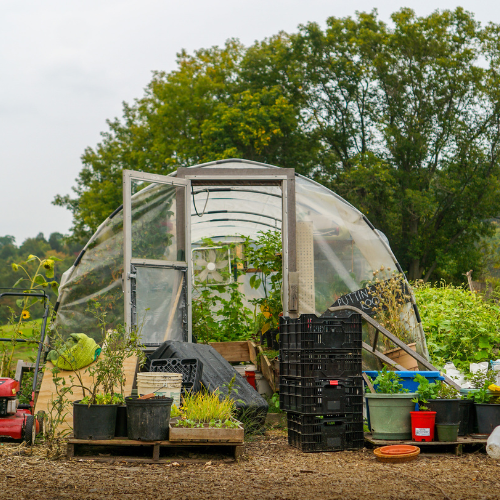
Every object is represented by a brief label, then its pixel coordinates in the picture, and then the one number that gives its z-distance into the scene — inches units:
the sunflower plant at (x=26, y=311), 257.9
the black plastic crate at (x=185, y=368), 218.1
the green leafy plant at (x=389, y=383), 203.3
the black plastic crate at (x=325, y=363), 196.4
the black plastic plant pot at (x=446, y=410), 195.8
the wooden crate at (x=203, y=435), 178.9
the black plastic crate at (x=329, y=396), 194.2
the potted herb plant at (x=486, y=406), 203.9
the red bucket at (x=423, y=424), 194.5
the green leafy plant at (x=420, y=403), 199.0
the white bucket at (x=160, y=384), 199.0
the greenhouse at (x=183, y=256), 271.0
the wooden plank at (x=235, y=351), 343.3
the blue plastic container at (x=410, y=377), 207.5
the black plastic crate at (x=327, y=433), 193.6
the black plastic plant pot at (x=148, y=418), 179.8
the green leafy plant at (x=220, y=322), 352.2
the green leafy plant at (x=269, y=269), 336.5
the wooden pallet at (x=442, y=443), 192.7
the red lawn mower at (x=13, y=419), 197.8
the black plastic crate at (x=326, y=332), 198.2
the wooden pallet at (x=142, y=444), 178.5
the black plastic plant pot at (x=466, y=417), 208.5
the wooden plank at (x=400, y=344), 230.4
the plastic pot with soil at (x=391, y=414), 199.3
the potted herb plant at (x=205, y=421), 179.2
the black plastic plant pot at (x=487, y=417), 203.8
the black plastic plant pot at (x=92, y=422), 181.3
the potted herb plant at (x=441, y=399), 195.9
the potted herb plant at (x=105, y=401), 181.5
